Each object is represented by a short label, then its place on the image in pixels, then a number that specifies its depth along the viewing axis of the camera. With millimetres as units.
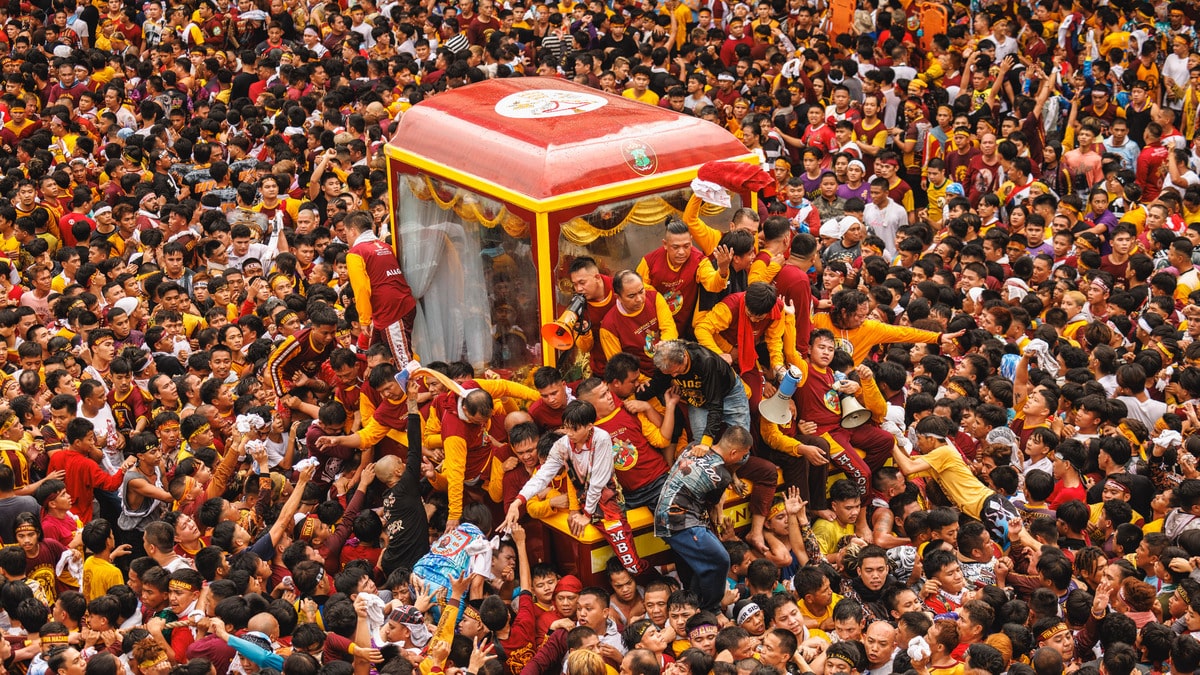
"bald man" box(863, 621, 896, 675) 15609
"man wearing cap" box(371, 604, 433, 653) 16547
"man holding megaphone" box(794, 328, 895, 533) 19000
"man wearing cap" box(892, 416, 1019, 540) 18484
